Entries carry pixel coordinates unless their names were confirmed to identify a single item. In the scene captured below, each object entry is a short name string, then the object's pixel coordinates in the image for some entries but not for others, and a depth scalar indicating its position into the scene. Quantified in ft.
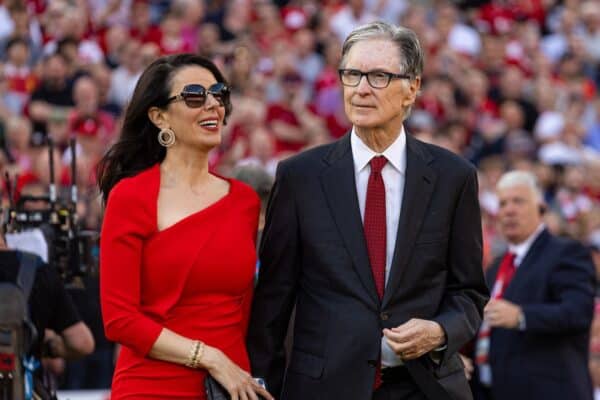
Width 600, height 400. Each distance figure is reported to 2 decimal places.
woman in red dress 32.22
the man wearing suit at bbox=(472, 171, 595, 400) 49.52
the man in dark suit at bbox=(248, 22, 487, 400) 33.68
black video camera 43.98
